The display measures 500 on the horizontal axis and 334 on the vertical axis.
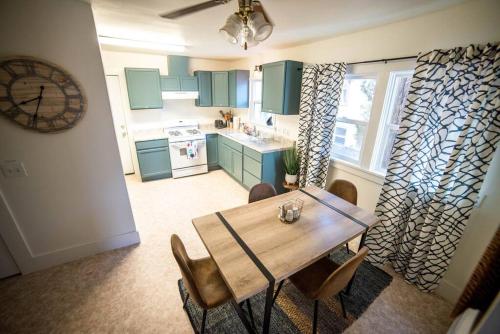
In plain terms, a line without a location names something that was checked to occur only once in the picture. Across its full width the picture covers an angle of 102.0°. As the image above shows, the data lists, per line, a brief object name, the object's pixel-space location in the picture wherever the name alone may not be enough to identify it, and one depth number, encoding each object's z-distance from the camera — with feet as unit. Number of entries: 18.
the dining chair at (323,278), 4.12
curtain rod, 6.33
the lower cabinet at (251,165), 10.73
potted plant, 10.46
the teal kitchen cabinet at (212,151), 14.76
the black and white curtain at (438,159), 4.86
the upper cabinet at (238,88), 13.53
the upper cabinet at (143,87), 12.00
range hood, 13.16
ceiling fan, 3.78
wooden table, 3.86
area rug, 5.26
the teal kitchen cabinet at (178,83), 13.07
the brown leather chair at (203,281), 3.95
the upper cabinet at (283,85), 9.59
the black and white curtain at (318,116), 8.41
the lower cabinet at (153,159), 12.59
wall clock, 5.24
